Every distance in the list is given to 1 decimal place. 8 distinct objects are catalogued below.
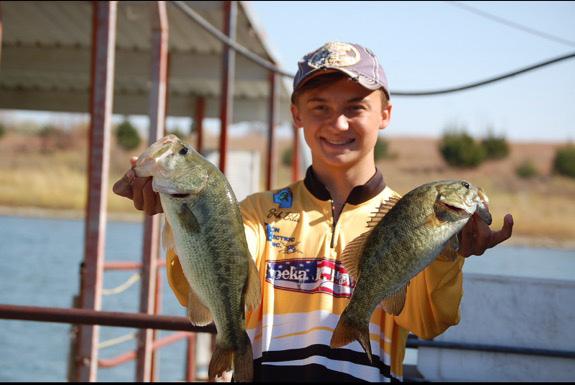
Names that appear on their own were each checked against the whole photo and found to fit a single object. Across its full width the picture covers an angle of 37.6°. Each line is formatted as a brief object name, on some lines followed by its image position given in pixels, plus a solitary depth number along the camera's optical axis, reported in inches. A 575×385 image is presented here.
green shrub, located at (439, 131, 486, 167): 2126.0
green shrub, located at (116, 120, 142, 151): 2062.0
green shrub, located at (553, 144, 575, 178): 2085.4
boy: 97.7
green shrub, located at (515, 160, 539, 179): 2159.2
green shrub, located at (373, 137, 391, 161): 2164.6
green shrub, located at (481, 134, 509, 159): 2201.0
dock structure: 220.5
